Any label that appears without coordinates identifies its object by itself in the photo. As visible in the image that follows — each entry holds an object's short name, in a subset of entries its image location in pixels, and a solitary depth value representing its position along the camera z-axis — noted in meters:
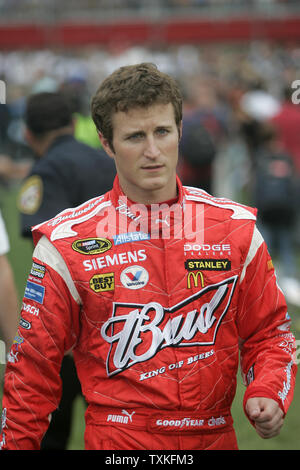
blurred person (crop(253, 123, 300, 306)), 13.08
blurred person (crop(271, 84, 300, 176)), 14.70
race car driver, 4.10
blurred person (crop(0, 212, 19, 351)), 6.00
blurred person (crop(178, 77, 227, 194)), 13.62
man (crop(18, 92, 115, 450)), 6.73
